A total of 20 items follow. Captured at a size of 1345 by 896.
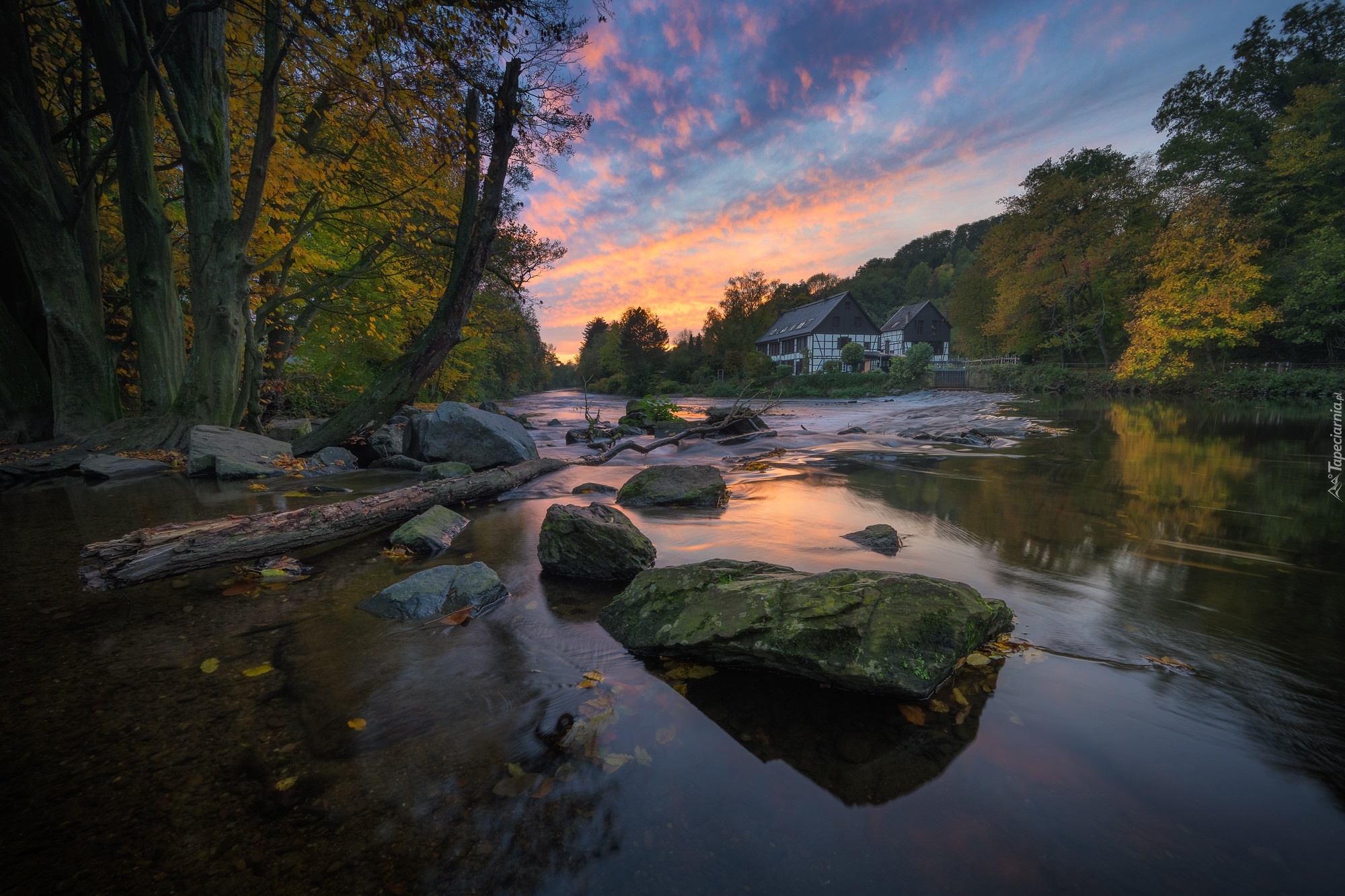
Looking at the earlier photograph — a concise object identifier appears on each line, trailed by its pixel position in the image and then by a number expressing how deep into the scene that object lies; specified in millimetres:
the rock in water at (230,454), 7578
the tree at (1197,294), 25484
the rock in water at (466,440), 9508
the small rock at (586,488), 7684
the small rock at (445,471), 7605
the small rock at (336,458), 9008
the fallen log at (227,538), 3049
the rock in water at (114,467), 7469
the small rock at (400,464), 8945
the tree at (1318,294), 23891
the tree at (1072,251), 35562
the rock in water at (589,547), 4184
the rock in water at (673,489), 6918
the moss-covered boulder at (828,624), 2471
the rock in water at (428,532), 4680
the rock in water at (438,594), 3365
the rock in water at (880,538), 5078
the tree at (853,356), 49625
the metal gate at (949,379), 46188
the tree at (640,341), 62375
